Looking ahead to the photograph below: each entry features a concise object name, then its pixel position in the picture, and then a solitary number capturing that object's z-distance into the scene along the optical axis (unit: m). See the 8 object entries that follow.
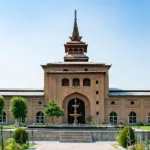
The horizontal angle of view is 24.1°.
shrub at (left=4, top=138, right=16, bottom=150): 19.28
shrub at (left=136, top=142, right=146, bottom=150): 18.56
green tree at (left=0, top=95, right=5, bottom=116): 41.43
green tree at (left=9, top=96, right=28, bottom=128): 41.81
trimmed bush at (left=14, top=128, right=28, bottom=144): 24.19
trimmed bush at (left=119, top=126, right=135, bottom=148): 23.07
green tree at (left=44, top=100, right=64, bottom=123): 43.59
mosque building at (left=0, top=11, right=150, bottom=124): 46.88
